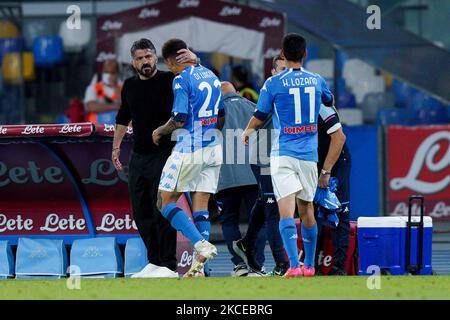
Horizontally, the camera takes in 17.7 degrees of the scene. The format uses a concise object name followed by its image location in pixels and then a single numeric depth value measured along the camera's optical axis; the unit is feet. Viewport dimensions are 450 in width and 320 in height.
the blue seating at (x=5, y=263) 44.29
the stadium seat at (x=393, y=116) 74.74
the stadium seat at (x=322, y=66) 76.89
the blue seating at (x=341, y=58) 76.04
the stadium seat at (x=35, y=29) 82.28
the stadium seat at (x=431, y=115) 73.82
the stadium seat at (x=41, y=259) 44.32
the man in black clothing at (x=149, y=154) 41.57
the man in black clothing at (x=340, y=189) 42.06
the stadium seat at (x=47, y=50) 80.41
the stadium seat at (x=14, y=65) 78.84
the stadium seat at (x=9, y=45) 79.30
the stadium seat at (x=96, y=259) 43.75
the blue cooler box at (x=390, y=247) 42.01
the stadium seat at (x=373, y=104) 76.89
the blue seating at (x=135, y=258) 43.70
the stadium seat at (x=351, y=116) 75.92
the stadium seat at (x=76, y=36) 80.98
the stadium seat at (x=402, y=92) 76.59
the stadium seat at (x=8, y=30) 79.66
